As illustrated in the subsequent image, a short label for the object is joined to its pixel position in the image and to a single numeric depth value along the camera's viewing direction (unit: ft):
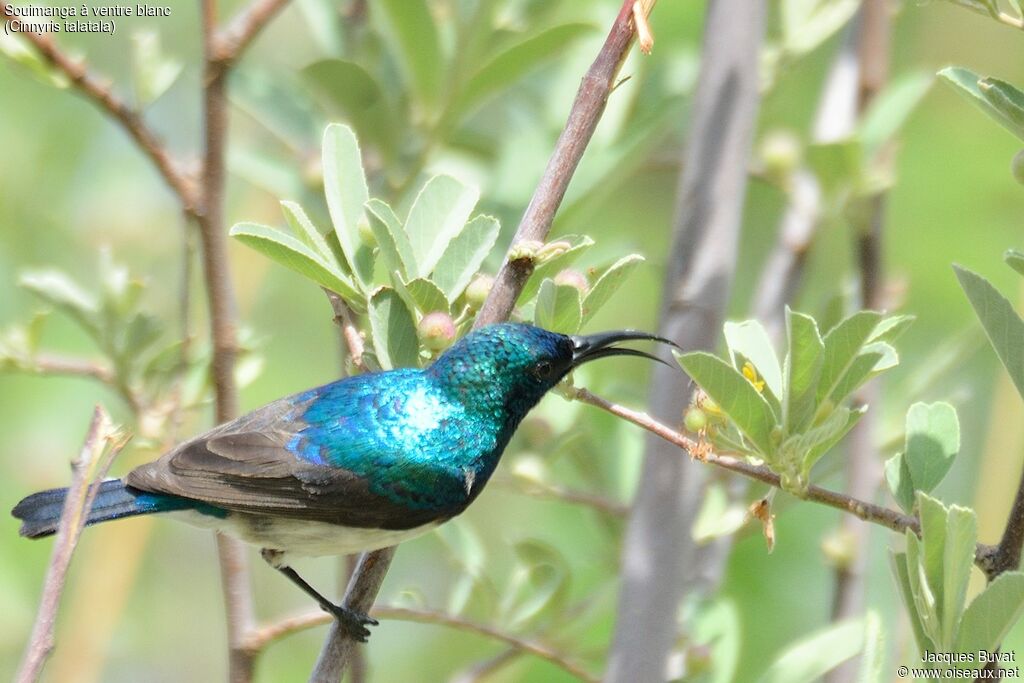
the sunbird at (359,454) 16.76
